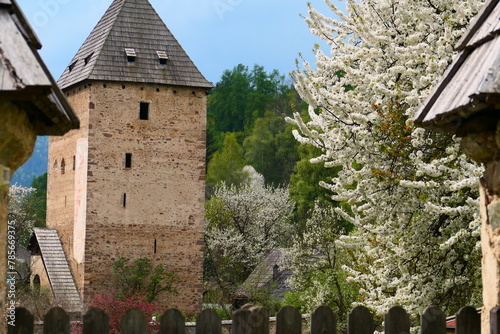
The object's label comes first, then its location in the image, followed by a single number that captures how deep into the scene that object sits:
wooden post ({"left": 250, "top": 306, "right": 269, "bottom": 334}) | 4.04
